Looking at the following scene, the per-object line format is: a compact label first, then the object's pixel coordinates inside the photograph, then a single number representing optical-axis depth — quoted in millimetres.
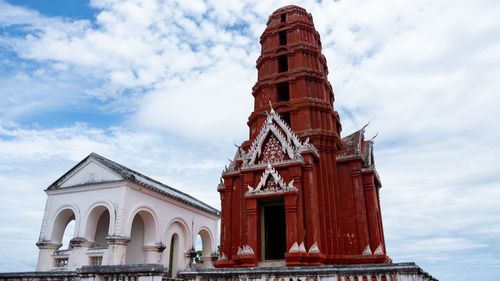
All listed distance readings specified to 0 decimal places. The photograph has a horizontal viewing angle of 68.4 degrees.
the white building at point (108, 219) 17594
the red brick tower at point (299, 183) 14758
